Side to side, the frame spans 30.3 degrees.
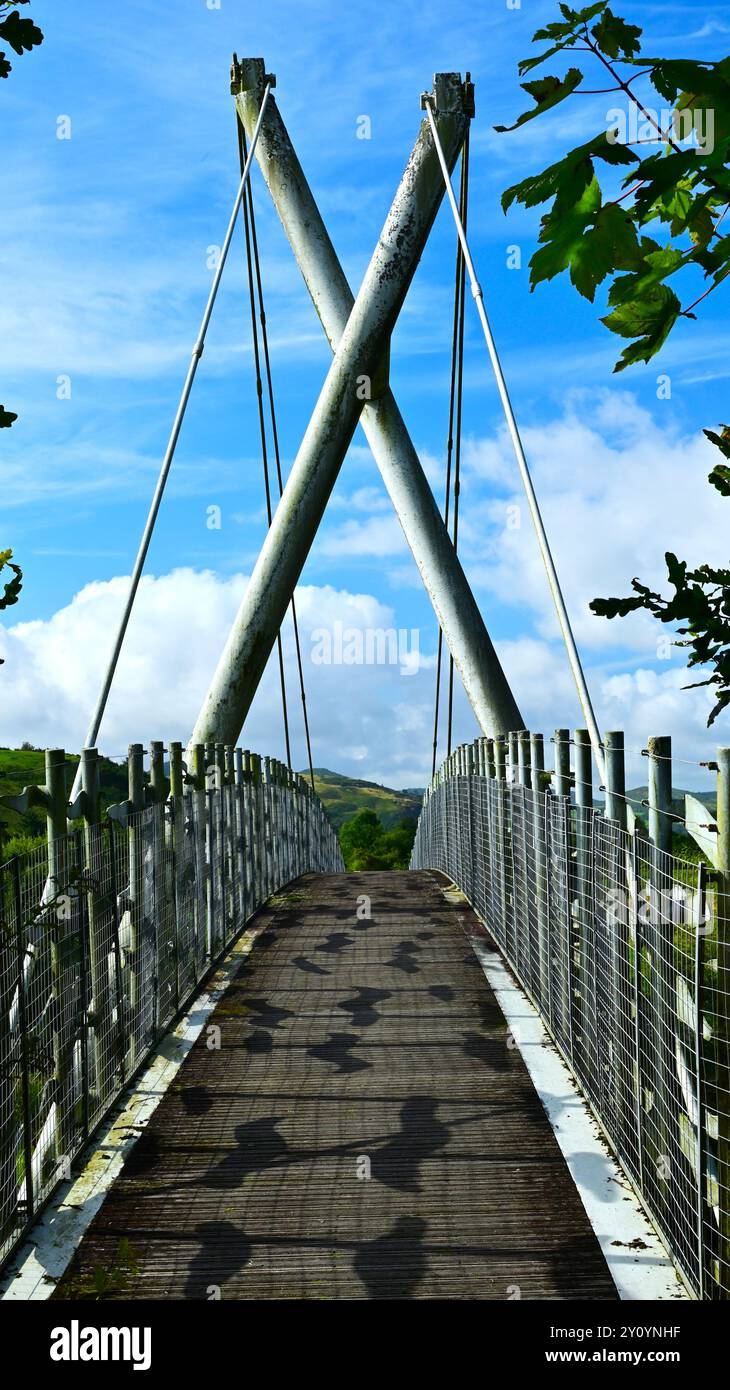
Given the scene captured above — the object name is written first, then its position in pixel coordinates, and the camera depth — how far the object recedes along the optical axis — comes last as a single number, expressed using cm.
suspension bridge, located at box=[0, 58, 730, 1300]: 457
